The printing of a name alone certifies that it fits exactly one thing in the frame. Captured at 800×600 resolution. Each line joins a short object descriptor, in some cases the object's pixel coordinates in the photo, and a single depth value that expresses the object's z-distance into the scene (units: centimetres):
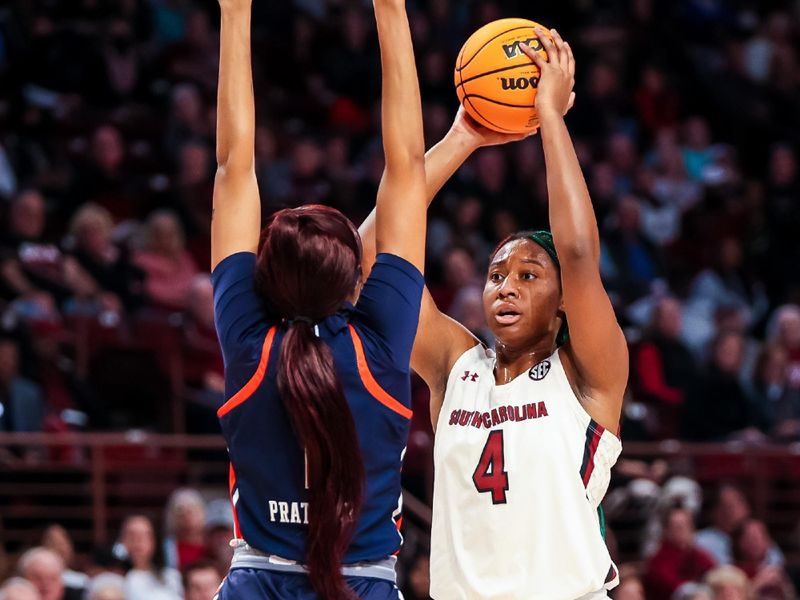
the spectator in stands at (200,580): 1299
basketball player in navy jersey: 535
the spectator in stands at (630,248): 2221
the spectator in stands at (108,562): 1396
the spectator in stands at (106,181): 1954
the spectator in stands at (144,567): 1379
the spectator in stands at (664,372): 1937
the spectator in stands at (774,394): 1998
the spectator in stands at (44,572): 1303
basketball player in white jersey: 674
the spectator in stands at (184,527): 1468
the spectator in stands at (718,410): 1955
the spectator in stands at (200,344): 1701
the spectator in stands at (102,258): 1784
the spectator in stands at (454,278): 1931
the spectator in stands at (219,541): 1433
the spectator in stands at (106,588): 1281
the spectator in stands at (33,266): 1704
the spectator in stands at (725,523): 1742
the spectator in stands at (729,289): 2223
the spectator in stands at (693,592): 1443
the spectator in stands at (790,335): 2054
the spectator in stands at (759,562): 1653
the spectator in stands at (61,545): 1413
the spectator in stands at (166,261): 1826
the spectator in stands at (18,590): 1221
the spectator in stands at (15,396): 1544
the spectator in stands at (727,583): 1497
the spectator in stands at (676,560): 1627
